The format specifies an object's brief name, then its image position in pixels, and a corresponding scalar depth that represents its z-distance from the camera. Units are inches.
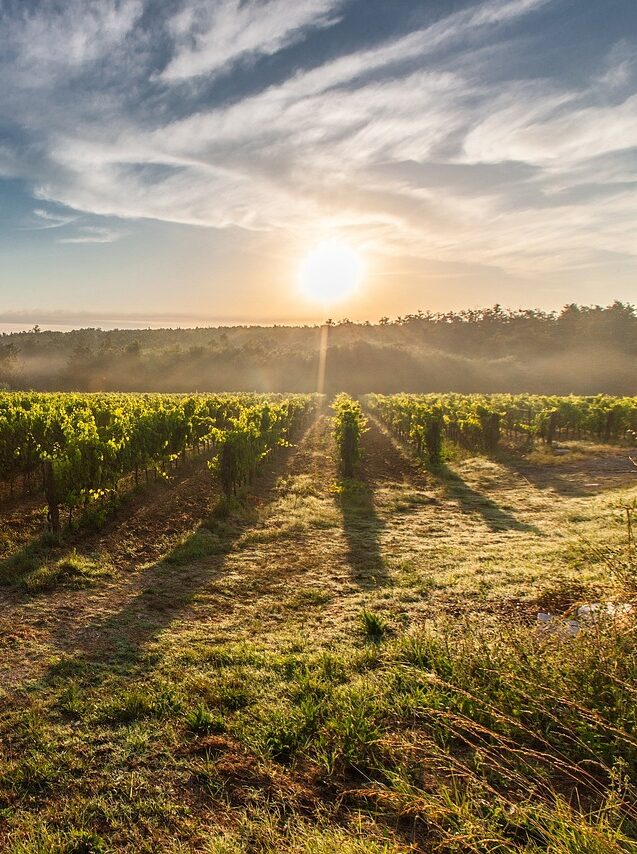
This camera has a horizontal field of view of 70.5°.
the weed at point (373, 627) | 212.7
